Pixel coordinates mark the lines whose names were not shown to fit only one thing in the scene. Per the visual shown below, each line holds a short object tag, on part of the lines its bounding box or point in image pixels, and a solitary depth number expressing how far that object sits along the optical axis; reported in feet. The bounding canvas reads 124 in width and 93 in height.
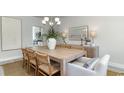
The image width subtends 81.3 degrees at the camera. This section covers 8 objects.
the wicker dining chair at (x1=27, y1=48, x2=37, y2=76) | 5.50
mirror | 9.36
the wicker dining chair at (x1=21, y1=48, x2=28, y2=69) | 6.48
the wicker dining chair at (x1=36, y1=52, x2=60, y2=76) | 4.36
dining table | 4.12
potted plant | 6.61
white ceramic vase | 6.61
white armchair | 3.41
